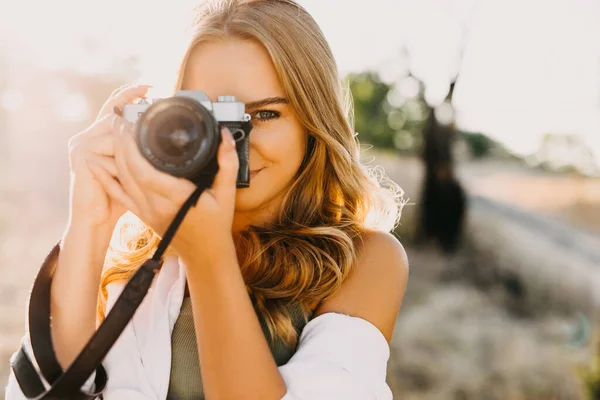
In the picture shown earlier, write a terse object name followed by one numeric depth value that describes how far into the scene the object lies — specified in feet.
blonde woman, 3.78
